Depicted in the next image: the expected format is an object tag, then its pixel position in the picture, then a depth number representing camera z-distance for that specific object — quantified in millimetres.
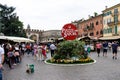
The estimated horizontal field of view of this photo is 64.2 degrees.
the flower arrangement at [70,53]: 7254
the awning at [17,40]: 11700
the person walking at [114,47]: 8476
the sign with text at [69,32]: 8358
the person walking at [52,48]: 9731
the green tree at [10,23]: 24752
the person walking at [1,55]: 2902
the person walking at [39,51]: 8749
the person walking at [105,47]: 9789
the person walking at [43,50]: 8693
